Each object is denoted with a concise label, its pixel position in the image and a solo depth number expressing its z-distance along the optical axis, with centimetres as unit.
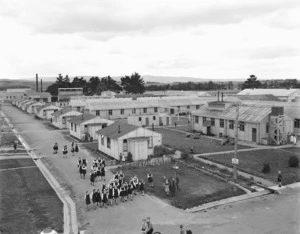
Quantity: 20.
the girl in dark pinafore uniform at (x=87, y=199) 2389
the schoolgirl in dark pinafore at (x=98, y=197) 2395
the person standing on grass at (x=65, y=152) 4107
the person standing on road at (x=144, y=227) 1884
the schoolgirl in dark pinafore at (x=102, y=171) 3100
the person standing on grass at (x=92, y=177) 2942
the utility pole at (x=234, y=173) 3016
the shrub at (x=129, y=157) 3834
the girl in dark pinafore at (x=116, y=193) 2470
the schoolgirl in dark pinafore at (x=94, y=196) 2386
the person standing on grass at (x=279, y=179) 2873
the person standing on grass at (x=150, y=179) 2920
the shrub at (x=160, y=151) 4028
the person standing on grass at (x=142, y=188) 2691
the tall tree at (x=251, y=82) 15356
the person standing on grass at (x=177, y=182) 2761
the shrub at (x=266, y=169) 3266
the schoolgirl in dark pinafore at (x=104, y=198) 2417
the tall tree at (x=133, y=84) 15738
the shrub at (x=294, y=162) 3481
